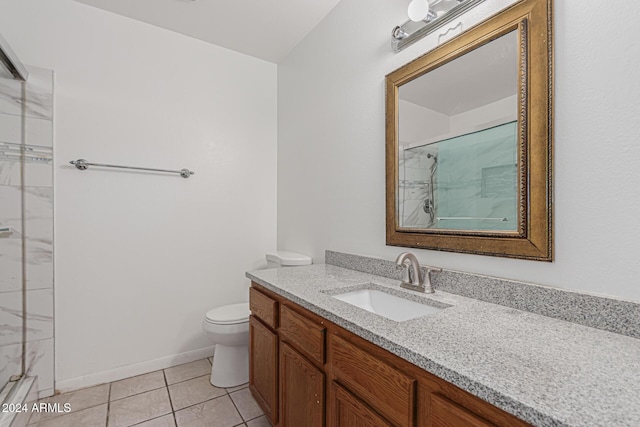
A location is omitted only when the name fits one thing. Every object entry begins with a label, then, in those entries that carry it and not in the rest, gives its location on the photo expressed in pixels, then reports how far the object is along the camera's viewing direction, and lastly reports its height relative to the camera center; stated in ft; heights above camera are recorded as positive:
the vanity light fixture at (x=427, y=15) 4.00 +2.84
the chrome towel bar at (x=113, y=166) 6.26 +1.06
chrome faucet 4.11 -0.90
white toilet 6.27 -2.86
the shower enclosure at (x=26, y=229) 5.51 -0.31
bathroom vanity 1.80 -1.11
